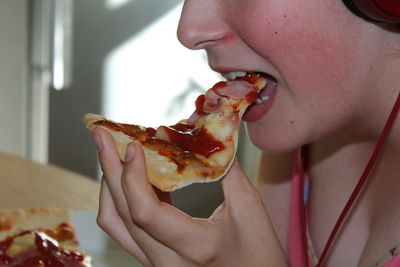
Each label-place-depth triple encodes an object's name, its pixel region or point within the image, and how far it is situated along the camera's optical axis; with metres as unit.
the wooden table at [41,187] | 1.16
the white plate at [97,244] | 1.04
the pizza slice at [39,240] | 1.01
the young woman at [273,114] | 0.85
